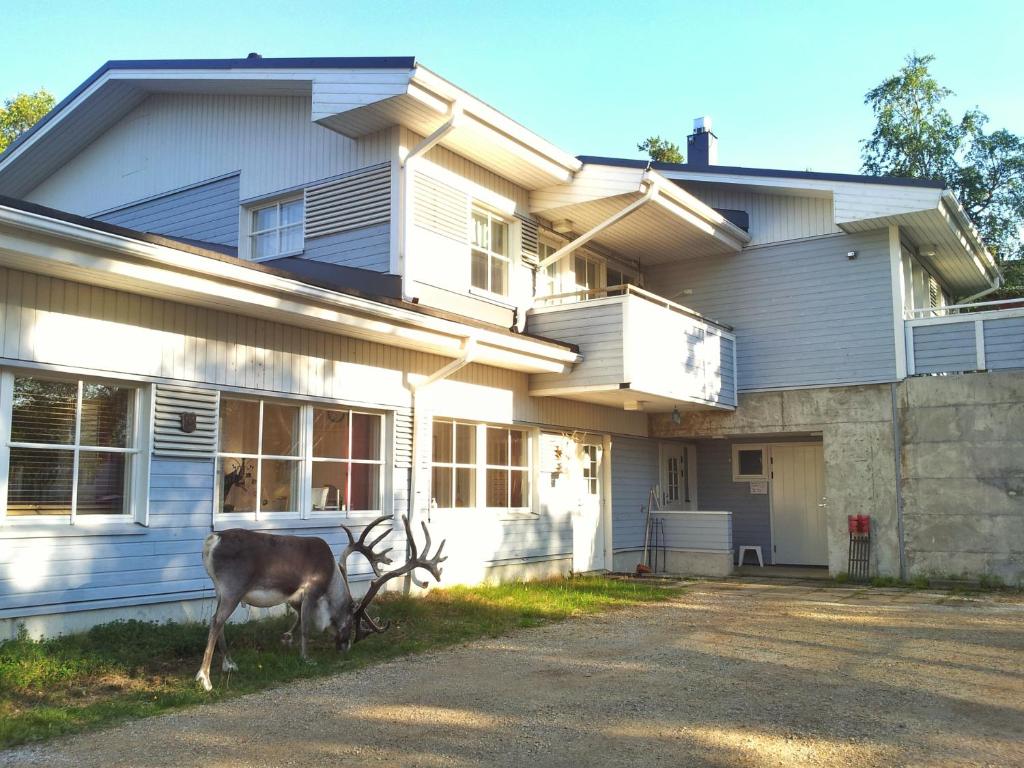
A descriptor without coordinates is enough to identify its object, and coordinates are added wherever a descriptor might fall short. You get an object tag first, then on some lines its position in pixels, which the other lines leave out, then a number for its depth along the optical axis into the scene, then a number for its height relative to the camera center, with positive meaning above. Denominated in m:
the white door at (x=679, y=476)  16.56 +0.09
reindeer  6.80 -0.82
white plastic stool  16.59 -1.32
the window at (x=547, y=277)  13.76 +3.16
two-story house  7.70 +1.61
